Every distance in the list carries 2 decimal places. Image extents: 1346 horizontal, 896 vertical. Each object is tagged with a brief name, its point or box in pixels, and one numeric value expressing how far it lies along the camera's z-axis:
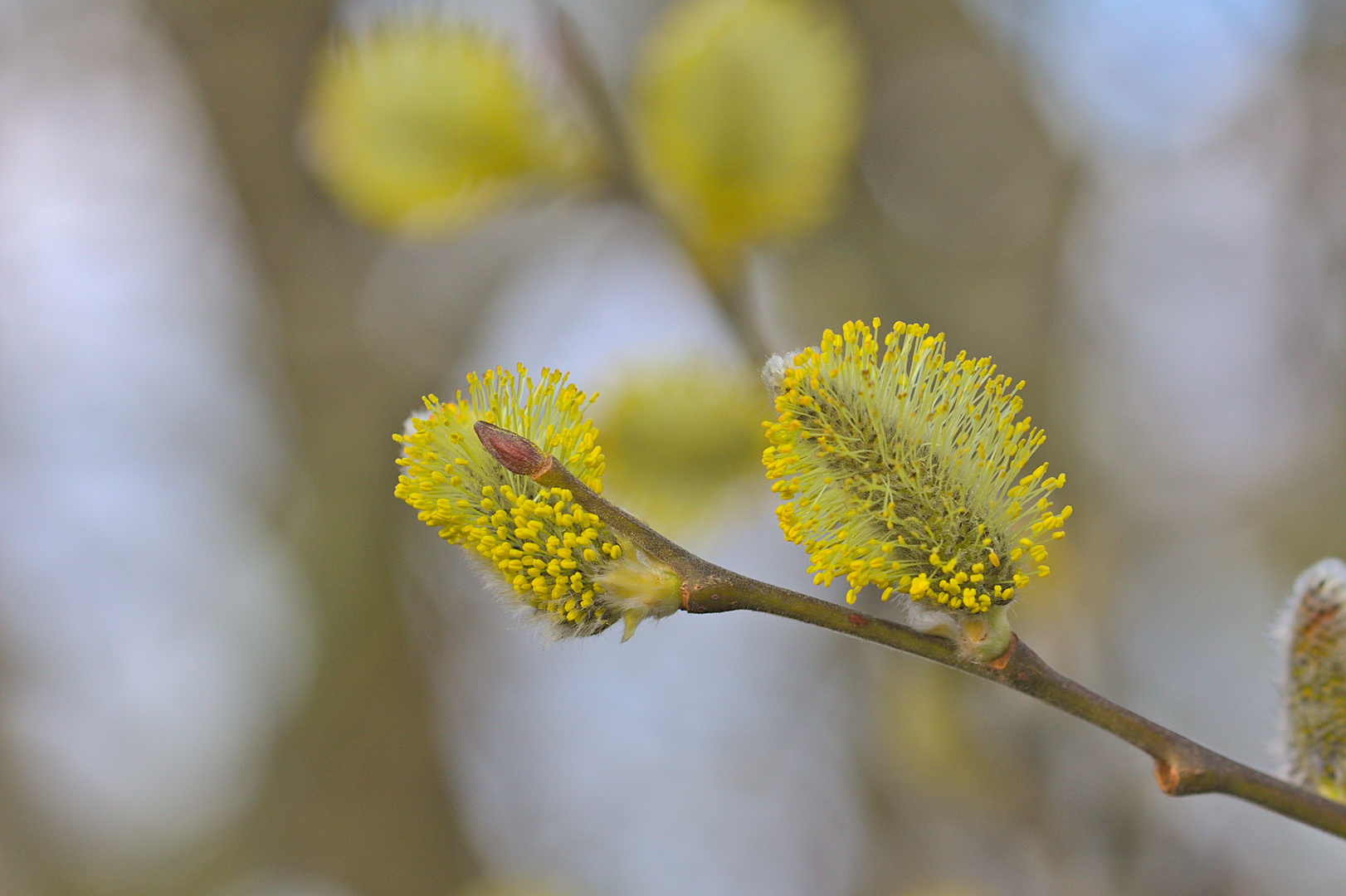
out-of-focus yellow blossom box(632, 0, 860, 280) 0.53
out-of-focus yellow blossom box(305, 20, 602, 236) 0.56
